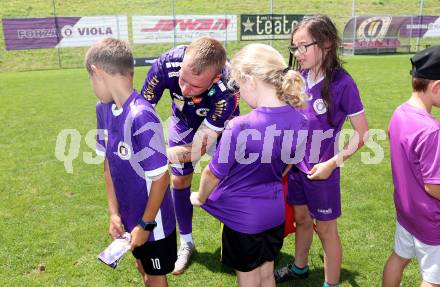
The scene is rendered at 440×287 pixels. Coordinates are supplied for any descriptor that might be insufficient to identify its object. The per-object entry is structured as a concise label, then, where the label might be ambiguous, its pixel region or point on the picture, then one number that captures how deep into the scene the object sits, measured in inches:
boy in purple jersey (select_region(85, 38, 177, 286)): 92.4
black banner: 919.7
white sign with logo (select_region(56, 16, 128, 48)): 791.1
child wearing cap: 90.0
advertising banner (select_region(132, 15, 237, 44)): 837.2
